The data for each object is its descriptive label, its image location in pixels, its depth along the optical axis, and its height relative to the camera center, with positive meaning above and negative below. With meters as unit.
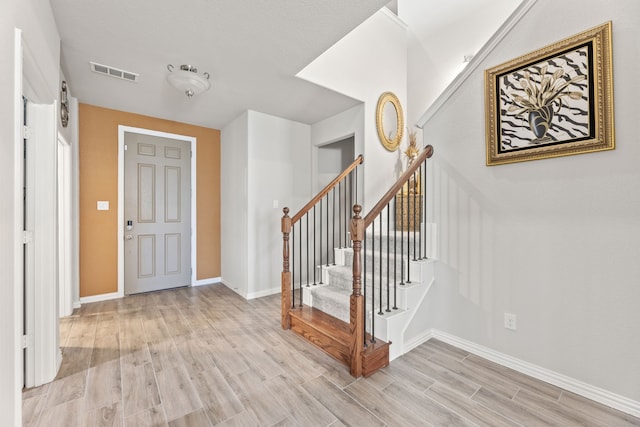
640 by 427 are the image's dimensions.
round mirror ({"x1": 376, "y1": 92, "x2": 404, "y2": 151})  3.60 +1.25
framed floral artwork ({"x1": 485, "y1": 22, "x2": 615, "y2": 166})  1.71 +0.76
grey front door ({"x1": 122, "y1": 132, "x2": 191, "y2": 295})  3.86 +0.04
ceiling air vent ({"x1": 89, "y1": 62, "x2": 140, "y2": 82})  2.61 +1.40
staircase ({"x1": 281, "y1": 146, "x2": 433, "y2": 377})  2.06 -0.77
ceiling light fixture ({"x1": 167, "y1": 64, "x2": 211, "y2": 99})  2.53 +1.25
